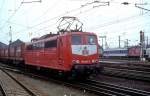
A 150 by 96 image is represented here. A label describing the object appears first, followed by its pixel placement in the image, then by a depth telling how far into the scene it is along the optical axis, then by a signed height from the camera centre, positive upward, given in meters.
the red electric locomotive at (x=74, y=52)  12.97 -0.04
